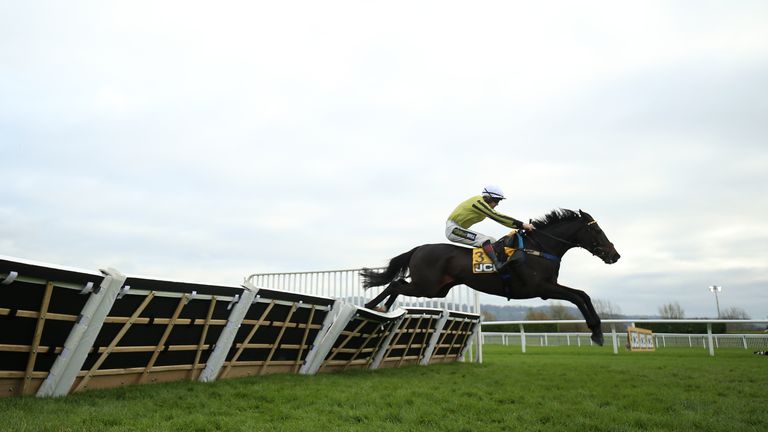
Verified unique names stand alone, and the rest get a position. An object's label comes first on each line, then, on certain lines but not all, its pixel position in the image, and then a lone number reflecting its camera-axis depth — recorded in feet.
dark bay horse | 25.93
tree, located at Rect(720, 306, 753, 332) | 94.79
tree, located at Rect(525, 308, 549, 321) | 160.05
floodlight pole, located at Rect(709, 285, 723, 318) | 95.87
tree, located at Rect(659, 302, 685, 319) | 181.27
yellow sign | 59.42
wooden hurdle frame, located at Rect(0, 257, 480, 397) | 15.25
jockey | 27.48
